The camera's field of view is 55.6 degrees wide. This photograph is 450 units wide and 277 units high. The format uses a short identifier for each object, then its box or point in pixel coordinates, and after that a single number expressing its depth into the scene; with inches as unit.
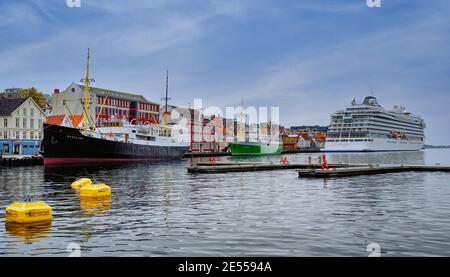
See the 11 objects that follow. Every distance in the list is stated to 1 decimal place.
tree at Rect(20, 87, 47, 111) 4384.8
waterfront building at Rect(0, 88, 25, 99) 4634.4
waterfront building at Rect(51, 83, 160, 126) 4475.9
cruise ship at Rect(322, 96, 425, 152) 5964.6
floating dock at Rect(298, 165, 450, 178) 1804.9
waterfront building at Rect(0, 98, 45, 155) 3499.0
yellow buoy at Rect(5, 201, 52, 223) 690.8
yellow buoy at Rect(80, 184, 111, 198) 1056.2
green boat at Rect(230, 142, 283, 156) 5319.9
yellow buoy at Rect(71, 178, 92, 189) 1277.8
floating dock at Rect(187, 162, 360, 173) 2159.2
